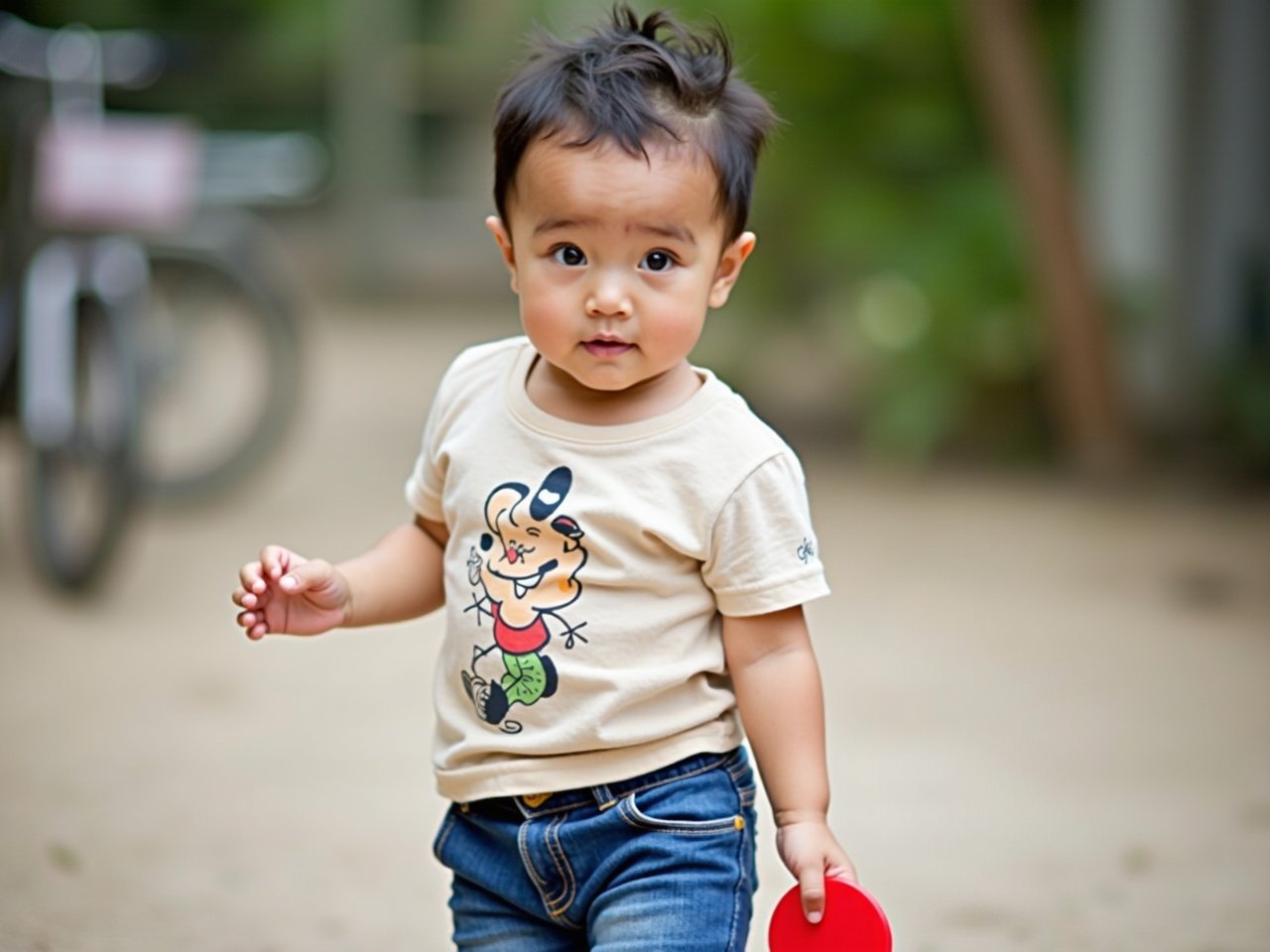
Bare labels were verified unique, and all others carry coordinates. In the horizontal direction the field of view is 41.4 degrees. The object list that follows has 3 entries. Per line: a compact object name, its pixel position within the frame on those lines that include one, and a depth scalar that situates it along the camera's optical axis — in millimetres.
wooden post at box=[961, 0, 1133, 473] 5035
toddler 1657
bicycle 4078
